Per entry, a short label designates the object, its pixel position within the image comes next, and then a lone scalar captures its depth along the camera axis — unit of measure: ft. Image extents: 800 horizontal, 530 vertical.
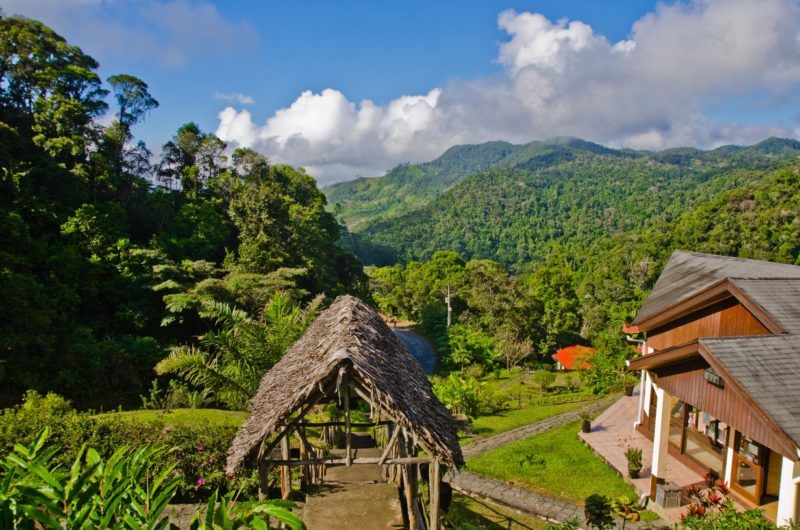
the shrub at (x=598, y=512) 26.86
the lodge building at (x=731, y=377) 26.13
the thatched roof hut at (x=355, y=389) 19.72
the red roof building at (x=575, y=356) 93.02
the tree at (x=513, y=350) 107.86
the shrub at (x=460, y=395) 61.77
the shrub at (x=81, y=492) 8.08
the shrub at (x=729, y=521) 20.12
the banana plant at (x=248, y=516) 8.39
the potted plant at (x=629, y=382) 62.64
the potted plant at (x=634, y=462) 38.14
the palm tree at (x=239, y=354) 42.16
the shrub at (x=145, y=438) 31.07
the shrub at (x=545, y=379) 81.30
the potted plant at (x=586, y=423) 48.26
